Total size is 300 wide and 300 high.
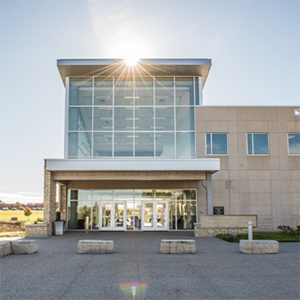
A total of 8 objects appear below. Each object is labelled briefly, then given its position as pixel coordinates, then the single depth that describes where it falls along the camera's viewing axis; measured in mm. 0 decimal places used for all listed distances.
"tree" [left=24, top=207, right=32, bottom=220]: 52872
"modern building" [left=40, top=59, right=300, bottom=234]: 21453
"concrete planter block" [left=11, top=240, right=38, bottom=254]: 11977
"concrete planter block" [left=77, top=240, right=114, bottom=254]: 12172
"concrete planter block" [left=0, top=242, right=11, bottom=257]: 11391
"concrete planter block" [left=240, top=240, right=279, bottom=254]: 12266
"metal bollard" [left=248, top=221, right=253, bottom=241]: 14383
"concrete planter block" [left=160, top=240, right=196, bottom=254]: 12289
